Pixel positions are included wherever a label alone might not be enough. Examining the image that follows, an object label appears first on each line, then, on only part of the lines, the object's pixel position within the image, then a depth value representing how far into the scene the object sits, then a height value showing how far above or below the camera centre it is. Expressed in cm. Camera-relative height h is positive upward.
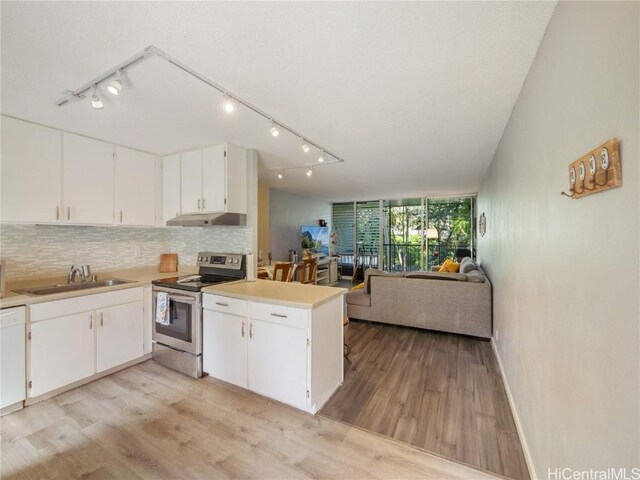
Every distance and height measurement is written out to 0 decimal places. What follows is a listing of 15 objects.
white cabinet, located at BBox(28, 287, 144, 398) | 216 -83
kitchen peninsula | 201 -80
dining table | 420 -45
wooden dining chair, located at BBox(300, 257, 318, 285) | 496 -56
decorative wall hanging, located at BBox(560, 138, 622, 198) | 75 +22
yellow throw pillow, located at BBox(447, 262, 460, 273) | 532 -53
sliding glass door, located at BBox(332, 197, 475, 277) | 729 +27
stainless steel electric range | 255 -69
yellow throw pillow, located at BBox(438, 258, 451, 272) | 534 -54
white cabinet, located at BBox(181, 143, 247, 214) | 284 +71
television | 695 +7
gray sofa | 350 -85
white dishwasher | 198 -85
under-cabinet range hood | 269 +25
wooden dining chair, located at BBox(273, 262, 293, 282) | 416 -46
